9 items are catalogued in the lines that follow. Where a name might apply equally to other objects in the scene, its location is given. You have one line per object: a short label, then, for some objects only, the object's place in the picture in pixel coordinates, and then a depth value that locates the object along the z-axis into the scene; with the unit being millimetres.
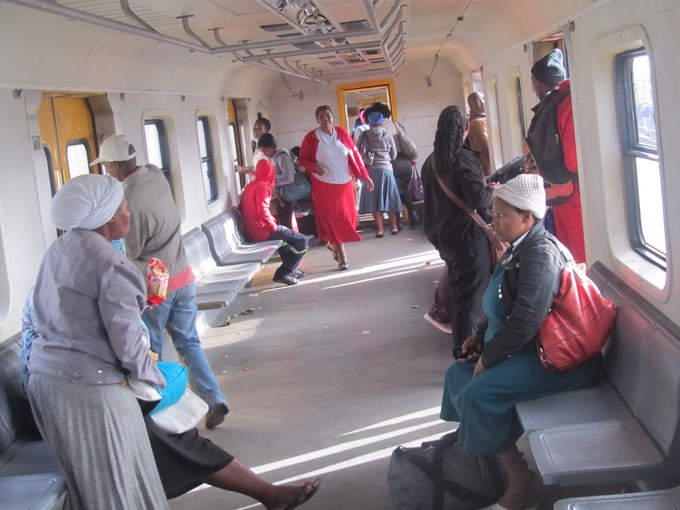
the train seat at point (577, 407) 3840
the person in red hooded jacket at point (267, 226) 10484
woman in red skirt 11180
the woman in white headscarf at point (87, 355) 3582
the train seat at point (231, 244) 9727
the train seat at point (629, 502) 3109
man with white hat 5402
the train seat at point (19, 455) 3828
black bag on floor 4199
